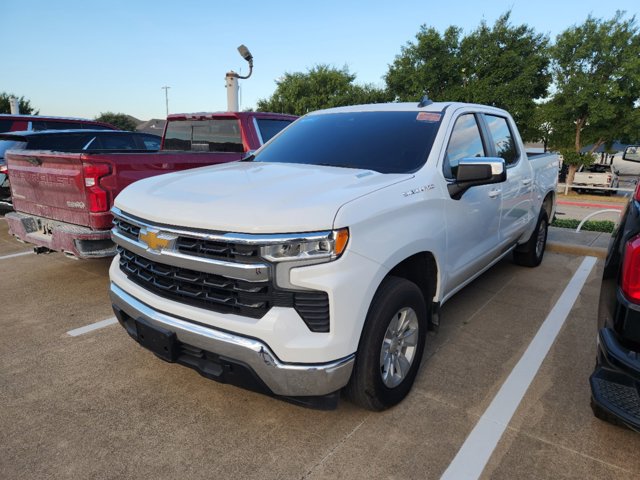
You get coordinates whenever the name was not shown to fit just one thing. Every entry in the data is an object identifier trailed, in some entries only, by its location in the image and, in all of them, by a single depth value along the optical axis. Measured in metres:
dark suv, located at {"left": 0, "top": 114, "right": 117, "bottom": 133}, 9.59
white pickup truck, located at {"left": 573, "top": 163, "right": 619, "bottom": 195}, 23.72
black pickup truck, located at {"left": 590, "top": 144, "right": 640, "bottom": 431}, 1.89
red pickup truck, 3.94
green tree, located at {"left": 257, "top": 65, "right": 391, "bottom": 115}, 35.47
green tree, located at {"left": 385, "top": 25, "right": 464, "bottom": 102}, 26.33
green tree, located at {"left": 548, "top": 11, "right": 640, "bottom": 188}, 22.20
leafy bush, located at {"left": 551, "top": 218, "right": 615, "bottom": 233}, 7.81
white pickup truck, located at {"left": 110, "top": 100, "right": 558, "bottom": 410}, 2.07
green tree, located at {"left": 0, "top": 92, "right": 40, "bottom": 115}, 39.04
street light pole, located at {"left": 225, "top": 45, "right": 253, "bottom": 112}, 10.84
